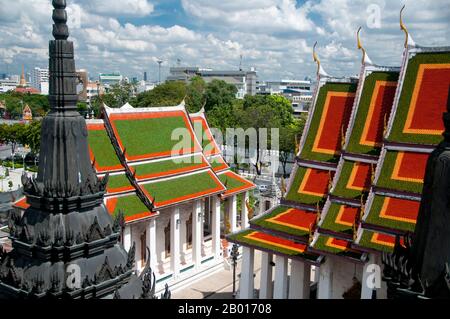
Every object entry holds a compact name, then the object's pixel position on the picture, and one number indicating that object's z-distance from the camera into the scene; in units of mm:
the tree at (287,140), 61741
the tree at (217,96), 85831
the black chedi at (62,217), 8508
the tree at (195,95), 82019
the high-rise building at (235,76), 184850
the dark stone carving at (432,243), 6613
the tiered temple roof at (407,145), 18953
